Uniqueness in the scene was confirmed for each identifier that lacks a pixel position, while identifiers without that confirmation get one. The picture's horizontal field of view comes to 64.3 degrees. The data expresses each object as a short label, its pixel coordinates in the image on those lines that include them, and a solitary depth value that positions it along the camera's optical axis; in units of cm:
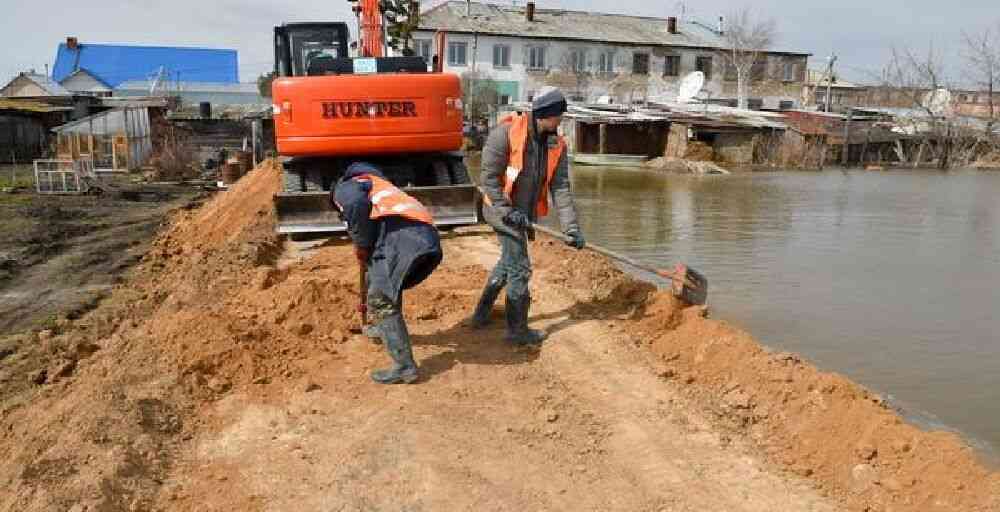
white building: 4400
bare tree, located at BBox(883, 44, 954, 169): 3681
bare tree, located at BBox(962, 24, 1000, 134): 3908
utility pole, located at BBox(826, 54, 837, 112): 4768
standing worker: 541
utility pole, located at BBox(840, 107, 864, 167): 3572
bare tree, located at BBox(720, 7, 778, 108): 4988
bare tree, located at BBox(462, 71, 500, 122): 4031
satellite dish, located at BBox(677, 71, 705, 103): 4084
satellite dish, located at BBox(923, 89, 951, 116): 4053
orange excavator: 859
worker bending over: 472
